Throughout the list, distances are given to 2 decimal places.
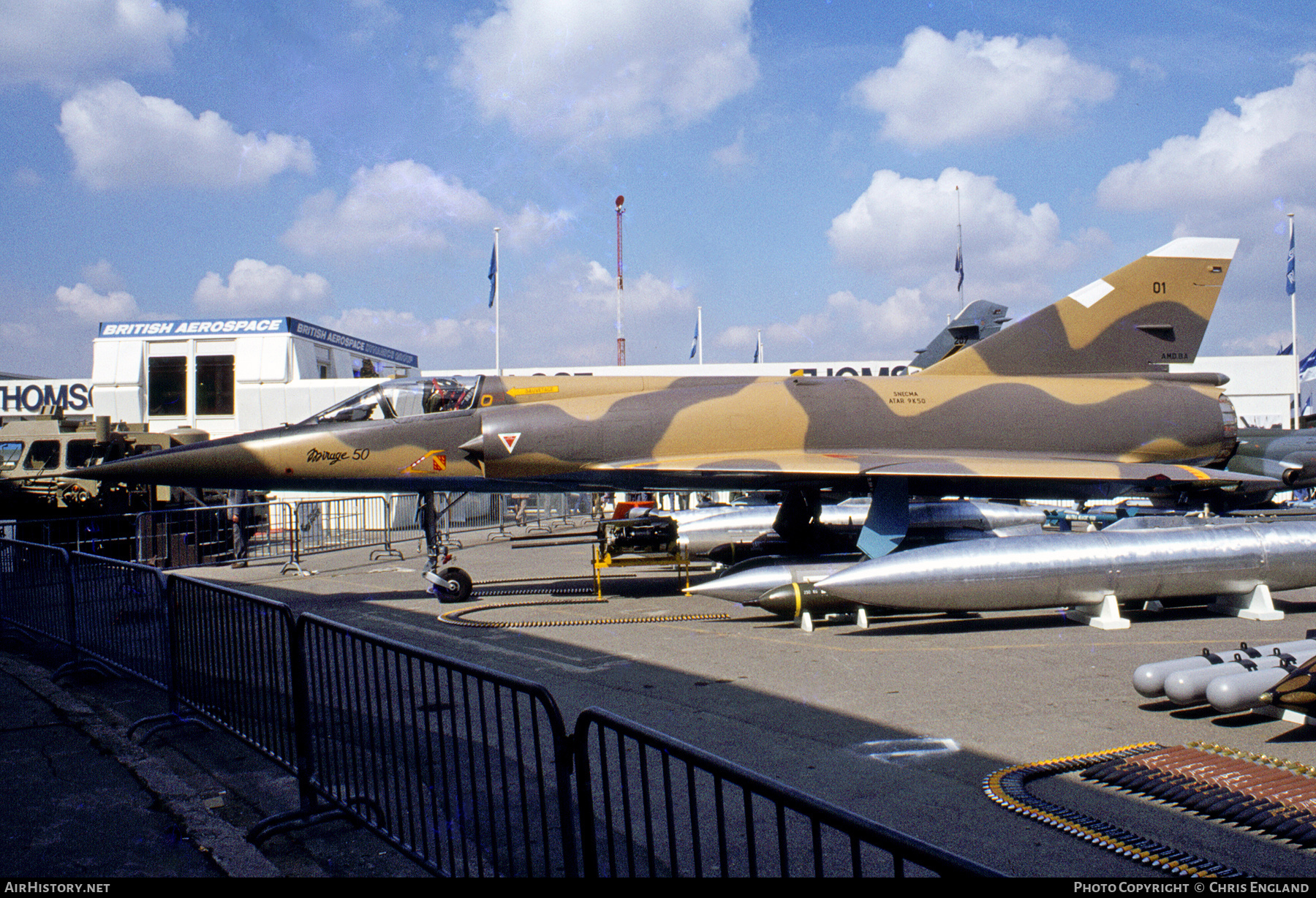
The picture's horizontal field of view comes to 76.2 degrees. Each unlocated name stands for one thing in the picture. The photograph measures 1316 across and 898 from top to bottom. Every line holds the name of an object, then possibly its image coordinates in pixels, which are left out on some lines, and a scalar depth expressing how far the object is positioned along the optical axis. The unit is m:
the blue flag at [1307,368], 35.34
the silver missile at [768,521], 12.28
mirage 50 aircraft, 10.02
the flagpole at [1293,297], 31.97
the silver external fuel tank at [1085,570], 8.05
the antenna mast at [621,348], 40.75
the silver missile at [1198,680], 5.21
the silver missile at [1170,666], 5.38
